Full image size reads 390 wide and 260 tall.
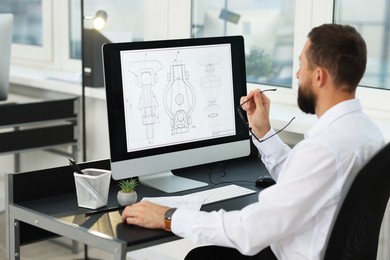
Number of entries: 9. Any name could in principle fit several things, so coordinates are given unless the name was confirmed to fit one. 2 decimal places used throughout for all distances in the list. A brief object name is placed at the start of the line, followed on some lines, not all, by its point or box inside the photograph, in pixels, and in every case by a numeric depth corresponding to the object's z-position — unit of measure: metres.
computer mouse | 3.23
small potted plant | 2.89
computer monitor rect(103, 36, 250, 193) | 2.99
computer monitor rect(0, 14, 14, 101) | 4.79
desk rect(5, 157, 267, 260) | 2.57
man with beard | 2.33
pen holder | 2.82
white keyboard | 3.01
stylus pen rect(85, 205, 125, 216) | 2.81
